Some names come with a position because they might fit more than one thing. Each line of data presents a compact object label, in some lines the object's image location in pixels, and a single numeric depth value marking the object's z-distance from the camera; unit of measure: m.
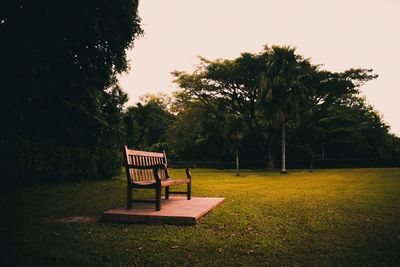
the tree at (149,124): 27.30
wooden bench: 5.63
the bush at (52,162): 10.34
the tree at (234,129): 25.22
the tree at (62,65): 10.77
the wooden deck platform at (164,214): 5.08
